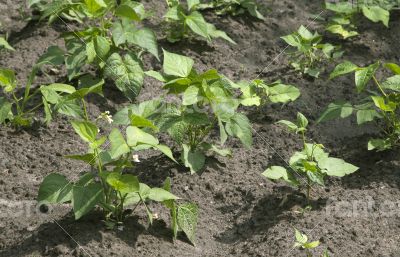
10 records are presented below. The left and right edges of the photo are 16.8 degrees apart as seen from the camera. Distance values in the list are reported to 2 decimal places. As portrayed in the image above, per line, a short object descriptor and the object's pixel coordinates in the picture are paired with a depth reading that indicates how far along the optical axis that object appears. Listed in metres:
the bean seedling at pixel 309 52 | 7.23
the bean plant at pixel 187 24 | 7.19
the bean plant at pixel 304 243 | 4.86
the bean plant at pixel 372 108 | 6.09
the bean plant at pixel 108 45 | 6.55
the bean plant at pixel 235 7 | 8.21
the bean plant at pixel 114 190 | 4.91
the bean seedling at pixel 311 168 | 5.52
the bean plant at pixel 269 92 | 6.49
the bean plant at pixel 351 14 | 7.87
